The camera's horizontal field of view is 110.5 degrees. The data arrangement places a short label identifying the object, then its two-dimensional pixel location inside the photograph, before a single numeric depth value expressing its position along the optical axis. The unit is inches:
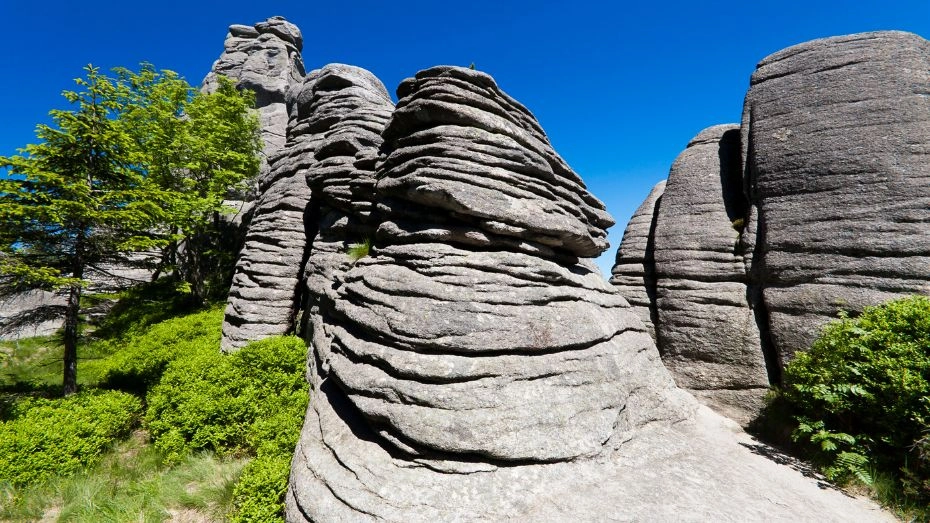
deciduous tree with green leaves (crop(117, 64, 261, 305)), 773.9
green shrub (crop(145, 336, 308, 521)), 313.0
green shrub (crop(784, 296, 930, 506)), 243.1
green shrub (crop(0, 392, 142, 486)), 286.4
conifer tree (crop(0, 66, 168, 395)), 351.9
